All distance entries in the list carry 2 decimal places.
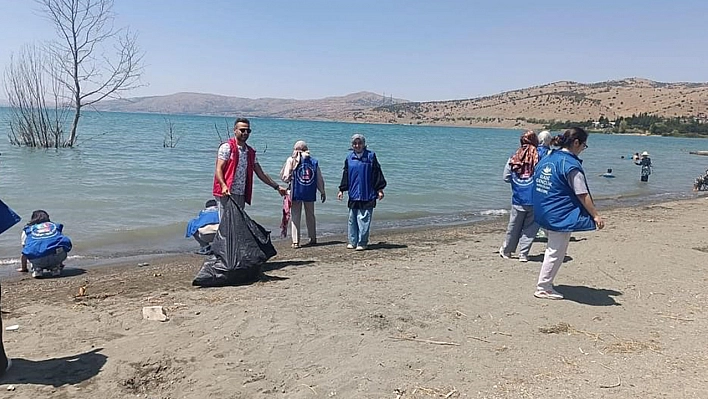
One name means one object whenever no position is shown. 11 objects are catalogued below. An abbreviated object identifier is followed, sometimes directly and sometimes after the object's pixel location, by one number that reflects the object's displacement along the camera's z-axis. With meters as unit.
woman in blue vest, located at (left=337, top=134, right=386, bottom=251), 8.84
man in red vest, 6.90
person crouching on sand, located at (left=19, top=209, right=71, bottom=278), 7.56
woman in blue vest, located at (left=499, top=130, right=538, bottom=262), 7.88
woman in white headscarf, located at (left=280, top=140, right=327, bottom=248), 9.11
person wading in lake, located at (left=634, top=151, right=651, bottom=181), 23.99
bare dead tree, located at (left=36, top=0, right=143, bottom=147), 28.25
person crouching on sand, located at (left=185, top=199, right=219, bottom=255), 7.64
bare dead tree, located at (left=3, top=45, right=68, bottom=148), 28.53
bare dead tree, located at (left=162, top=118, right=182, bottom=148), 38.34
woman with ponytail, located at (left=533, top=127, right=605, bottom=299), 5.64
